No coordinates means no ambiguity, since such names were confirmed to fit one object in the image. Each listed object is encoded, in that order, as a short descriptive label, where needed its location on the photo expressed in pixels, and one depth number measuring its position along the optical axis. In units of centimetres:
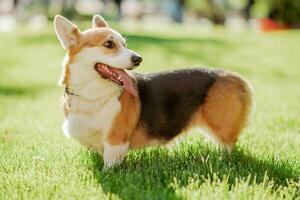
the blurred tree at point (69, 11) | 2528
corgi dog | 464
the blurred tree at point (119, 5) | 3397
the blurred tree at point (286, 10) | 2791
